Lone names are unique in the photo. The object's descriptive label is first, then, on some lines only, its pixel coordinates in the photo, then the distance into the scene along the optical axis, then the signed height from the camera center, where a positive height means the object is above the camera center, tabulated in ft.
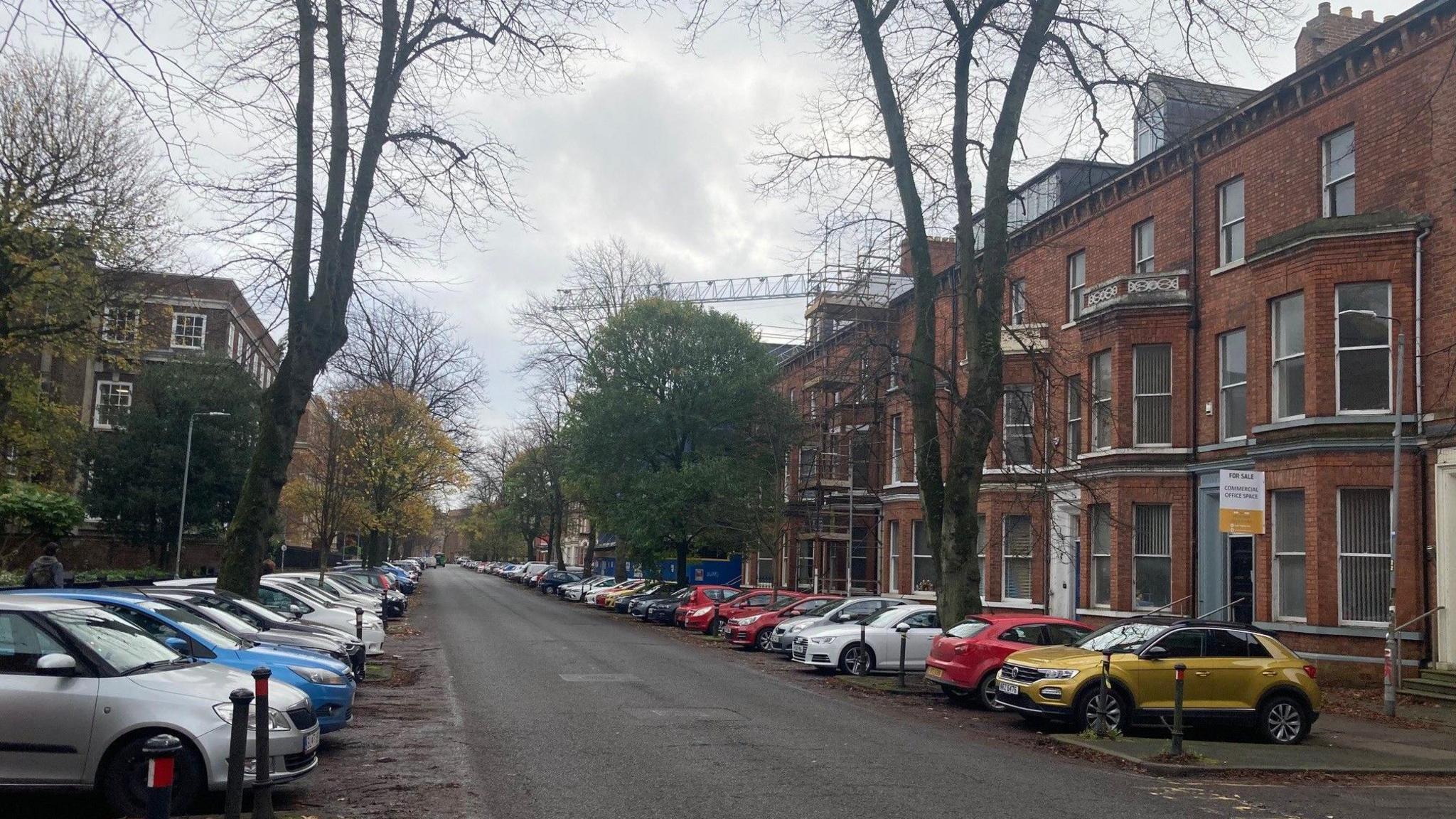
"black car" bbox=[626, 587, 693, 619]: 137.90 -9.31
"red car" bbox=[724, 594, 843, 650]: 95.81 -7.93
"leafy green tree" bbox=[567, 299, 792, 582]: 153.17 +15.49
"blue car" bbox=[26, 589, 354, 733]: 36.70 -4.81
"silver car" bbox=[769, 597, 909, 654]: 82.94 -6.06
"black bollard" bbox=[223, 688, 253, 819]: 24.95 -5.28
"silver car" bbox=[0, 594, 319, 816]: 27.02 -4.93
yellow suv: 48.34 -5.79
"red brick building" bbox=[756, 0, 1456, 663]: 67.36 +13.07
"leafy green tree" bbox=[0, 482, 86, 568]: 112.37 -1.49
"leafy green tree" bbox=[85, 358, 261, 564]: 155.02 +6.74
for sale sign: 60.29 +2.29
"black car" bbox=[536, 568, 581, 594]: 215.72 -11.20
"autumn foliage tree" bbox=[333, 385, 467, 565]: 168.66 +9.09
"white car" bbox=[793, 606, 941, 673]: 72.79 -7.02
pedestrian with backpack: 64.80 -4.07
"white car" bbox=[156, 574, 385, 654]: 69.31 -6.16
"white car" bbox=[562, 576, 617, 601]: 184.44 -10.83
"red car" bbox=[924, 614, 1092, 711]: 57.00 -5.41
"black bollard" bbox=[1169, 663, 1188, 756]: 41.81 -6.15
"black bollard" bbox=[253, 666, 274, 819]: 26.21 -5.66
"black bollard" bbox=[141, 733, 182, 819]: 18.47 -4.35
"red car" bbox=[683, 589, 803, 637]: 111.34 -7.84
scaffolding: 134.10 +8.21
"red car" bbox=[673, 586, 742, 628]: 119.24 -7.33
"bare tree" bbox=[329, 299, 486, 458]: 185.26 +21.14
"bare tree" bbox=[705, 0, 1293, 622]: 67.21 +18.75
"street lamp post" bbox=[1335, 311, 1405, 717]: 57.57 +2.39
